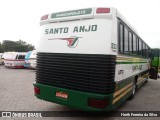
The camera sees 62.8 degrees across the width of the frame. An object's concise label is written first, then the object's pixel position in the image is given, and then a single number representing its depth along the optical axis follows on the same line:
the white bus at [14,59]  15.59
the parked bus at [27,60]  14.57
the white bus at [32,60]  13.79
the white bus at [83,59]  3.38
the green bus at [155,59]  9.82
